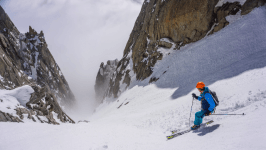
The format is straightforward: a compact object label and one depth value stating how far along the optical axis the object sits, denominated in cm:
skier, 511
